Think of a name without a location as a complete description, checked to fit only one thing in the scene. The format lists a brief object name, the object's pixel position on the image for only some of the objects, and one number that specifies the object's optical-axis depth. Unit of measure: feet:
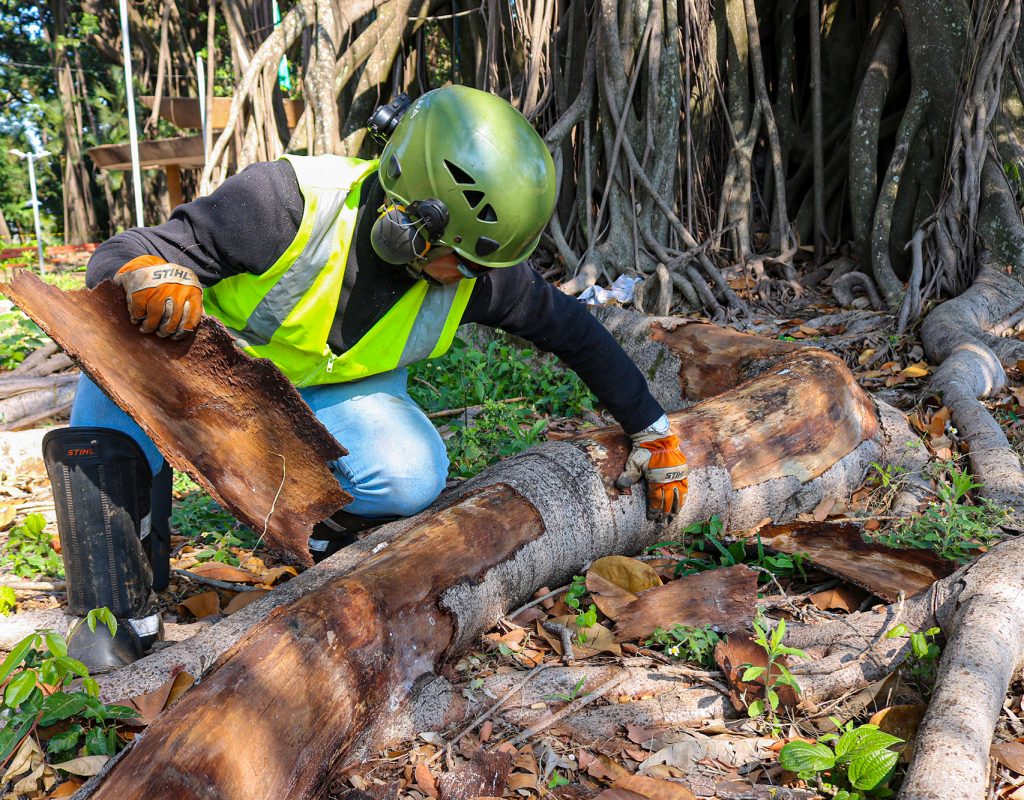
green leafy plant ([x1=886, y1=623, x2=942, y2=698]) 5.96
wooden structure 21.04
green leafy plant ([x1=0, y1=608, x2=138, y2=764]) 5.02
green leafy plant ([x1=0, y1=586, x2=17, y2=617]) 7.39
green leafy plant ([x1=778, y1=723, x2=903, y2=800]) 4.91
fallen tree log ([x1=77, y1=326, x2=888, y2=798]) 4.67
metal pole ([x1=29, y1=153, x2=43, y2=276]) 29.59
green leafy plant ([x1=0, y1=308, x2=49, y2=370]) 15.66
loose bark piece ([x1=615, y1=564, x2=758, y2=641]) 6.88
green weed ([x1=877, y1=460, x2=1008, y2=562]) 7.79
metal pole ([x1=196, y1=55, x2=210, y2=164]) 19.98
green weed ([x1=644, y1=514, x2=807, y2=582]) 7.69
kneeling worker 6.77
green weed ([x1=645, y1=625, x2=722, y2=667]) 6.53
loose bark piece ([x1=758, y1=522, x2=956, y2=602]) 7.03
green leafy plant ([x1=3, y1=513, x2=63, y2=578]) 8.34
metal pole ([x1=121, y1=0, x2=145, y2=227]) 18.60
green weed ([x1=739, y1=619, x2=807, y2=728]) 5.80
